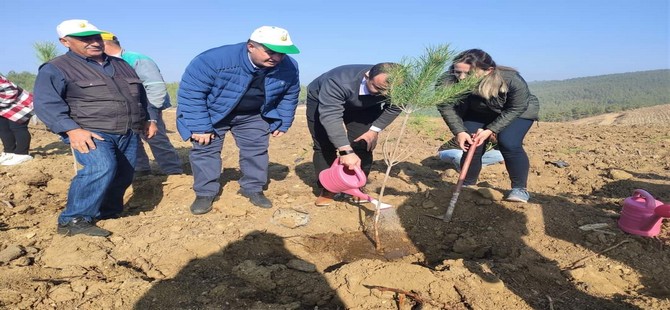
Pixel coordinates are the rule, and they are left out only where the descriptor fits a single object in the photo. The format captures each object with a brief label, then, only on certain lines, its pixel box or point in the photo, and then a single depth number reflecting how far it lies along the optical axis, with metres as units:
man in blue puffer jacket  3.18
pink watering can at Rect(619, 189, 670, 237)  2.94
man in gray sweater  3.29
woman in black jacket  3.22
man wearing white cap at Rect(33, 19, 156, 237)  2.78
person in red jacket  5.38
